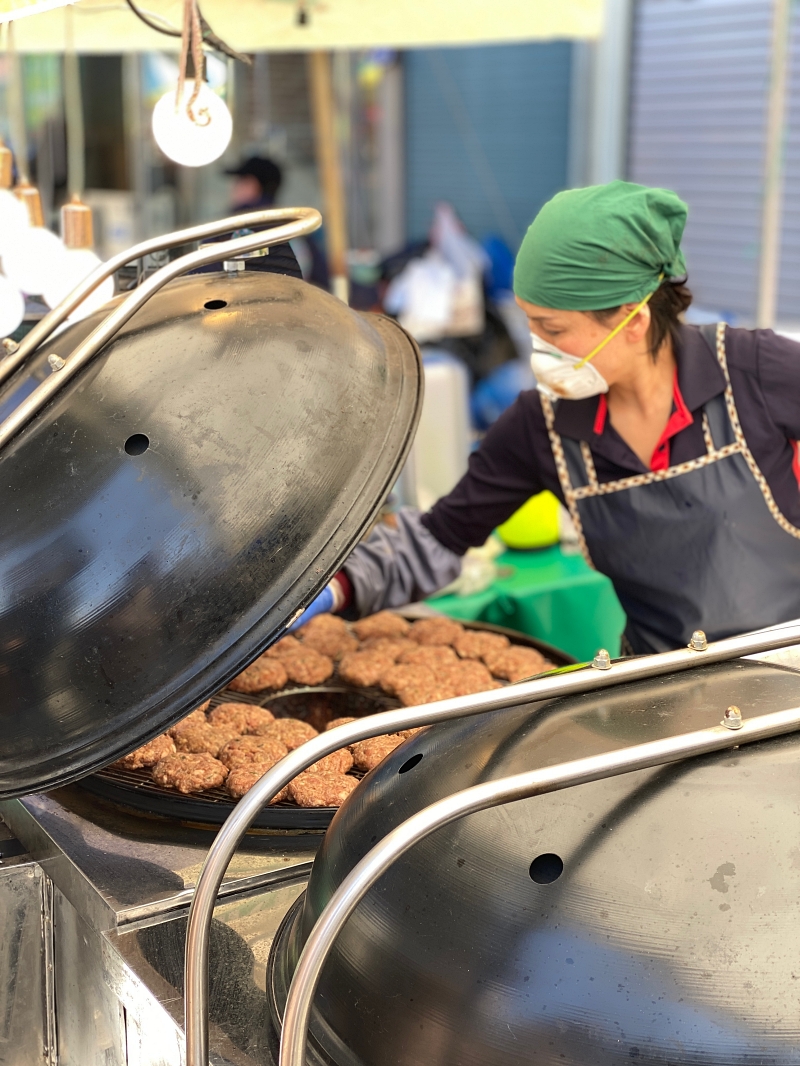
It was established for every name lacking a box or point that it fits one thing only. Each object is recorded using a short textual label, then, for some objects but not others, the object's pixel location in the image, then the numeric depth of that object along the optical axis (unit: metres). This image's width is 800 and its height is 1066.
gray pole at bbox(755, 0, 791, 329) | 3.72
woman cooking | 1.97
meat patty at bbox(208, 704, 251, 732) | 1.94
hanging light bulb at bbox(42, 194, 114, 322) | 2.24
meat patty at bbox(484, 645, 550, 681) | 2.21
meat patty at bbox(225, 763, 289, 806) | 1.67
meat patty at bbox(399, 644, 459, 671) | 2.28
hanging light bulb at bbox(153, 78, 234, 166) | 1.79
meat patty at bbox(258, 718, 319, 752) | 1.87
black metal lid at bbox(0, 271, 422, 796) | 1.19
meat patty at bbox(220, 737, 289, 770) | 1.76
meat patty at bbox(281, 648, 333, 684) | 2.24
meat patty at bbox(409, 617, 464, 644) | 2.46
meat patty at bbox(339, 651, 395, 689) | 2.23
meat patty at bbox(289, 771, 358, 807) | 1.65
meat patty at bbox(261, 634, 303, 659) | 2.30
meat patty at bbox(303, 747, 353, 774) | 1.77
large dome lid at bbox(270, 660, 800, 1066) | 0.94
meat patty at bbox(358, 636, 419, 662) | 2.33
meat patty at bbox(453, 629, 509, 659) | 2.35
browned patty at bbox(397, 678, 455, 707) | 2.06
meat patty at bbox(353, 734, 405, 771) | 1.82
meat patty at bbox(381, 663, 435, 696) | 2.16
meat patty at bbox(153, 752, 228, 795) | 1.69
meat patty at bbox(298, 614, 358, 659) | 2.38
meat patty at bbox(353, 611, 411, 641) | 2.49
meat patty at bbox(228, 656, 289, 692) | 2.20
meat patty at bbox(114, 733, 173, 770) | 1.80
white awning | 3.76
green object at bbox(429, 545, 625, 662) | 3.72
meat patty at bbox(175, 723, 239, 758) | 1.85
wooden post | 4.23
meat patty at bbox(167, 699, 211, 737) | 1.90
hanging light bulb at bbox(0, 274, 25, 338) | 1.90
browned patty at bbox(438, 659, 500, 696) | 2.11
